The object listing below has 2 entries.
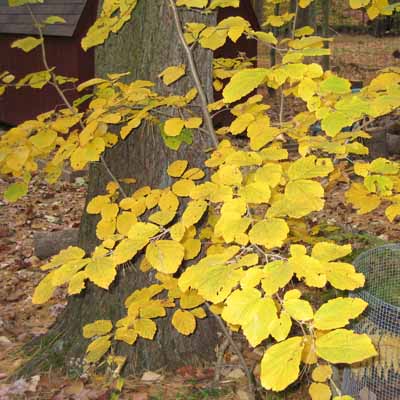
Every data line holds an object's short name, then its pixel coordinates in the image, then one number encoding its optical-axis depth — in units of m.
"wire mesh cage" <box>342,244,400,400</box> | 2.39
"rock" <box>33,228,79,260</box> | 5.24
